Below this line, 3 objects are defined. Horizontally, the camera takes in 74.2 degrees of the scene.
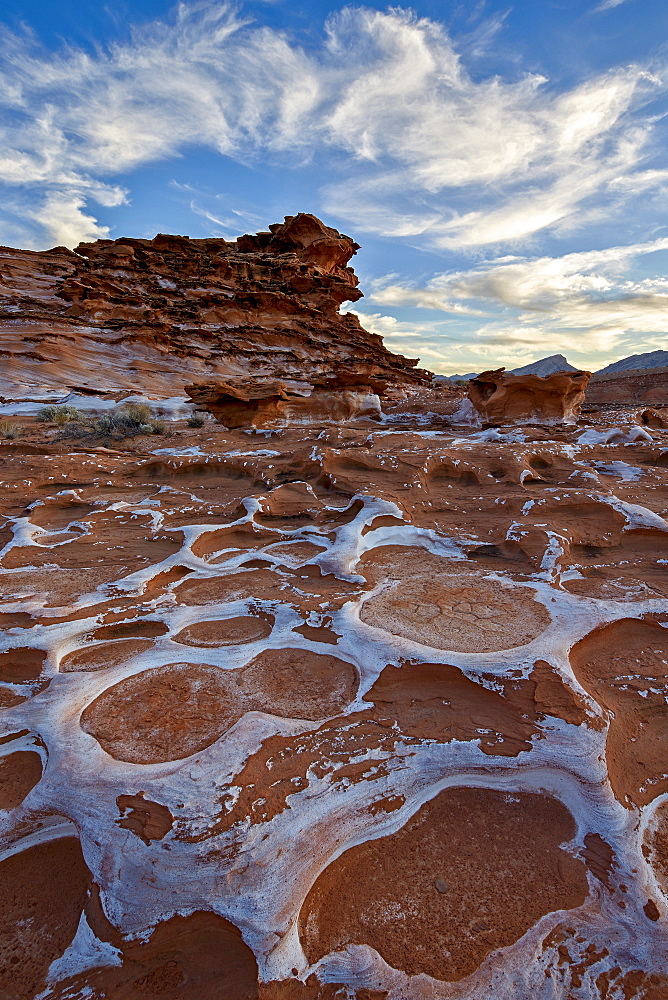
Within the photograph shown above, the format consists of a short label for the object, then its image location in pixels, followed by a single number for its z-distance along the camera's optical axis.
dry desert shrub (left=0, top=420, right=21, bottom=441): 9.47
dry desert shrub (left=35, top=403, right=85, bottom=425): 11.58
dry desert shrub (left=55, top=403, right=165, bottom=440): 10.83
